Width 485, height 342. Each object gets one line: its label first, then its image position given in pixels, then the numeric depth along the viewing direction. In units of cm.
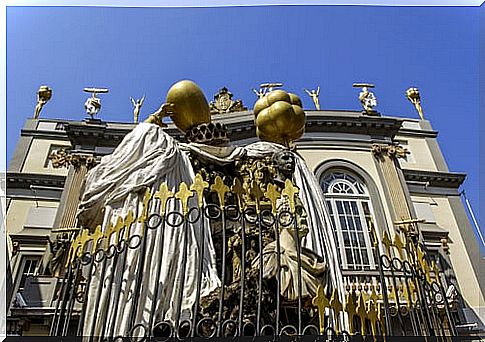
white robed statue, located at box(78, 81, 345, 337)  262
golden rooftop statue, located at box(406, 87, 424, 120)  1746
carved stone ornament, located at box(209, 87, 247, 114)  1689
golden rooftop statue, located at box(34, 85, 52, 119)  1160
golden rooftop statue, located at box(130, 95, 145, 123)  1442
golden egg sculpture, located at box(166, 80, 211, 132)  407
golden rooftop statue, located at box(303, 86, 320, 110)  1750
